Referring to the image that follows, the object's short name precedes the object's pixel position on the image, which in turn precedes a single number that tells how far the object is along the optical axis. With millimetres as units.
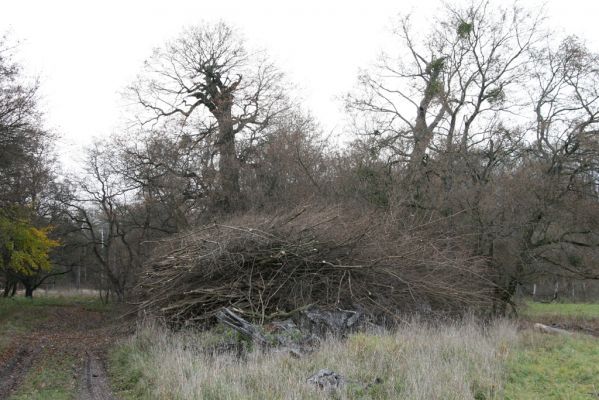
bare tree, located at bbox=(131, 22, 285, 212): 23688
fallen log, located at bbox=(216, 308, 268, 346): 10859
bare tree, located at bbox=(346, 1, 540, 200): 20891
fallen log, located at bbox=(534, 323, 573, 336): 15287
